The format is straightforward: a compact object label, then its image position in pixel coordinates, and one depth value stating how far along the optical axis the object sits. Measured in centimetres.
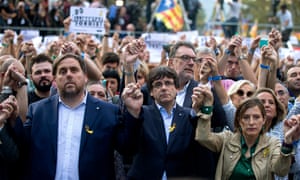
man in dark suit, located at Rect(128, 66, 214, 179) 661
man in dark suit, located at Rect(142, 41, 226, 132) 695
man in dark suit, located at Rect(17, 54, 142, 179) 638
